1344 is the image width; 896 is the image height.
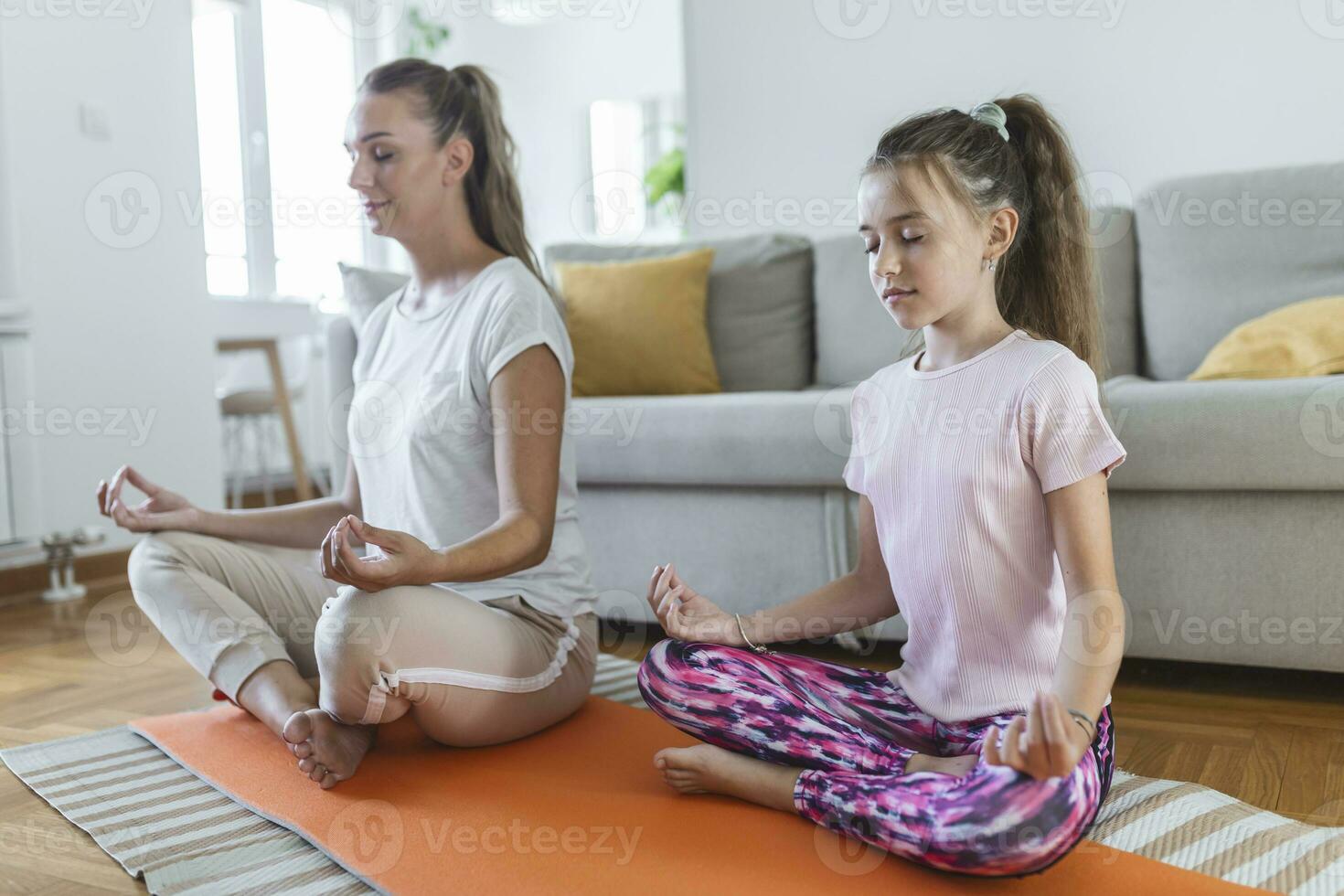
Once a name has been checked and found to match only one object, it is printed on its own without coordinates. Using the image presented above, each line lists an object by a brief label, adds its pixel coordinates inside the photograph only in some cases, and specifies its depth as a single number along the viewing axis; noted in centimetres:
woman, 126
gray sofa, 165
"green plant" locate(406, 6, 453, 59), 532
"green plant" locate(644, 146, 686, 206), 586
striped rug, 108
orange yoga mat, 104
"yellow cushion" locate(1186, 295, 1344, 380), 186
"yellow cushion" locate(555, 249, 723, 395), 254
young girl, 108
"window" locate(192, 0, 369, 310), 451
